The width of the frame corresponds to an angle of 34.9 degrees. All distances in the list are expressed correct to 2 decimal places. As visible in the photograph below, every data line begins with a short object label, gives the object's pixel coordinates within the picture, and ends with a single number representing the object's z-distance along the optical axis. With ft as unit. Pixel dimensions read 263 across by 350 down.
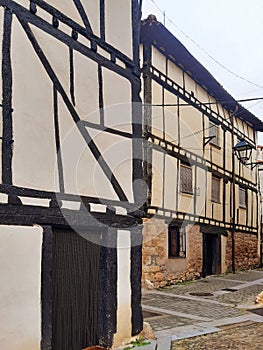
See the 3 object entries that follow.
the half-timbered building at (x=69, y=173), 13.53
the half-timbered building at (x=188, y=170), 35.37
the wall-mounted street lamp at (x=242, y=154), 44.78
